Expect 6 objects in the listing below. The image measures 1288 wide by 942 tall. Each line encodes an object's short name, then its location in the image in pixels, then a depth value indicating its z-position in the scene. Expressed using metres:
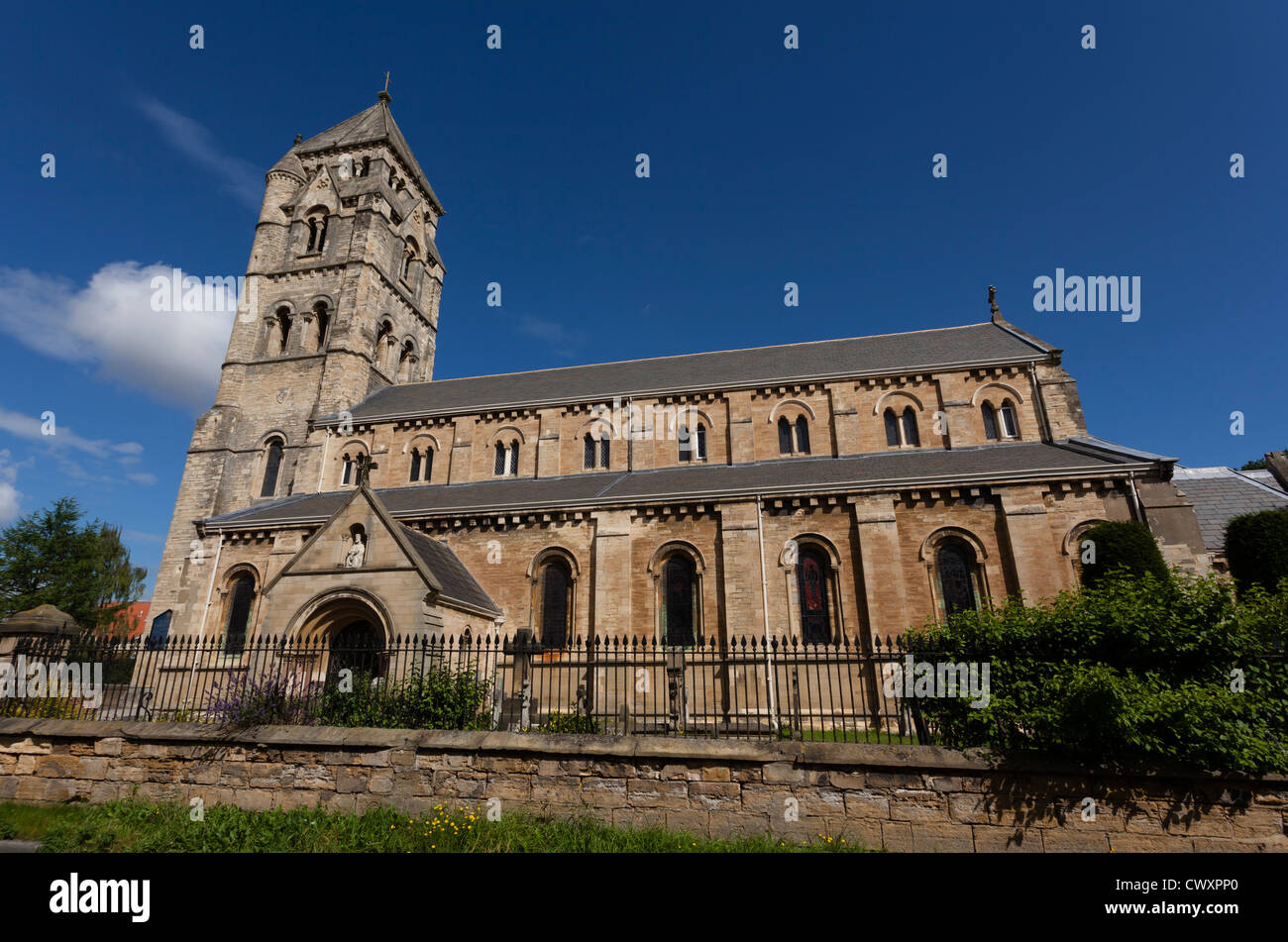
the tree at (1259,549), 14.11
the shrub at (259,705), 9.09
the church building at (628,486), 16.08
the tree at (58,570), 35.81
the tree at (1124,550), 13.90
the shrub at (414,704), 9.85
